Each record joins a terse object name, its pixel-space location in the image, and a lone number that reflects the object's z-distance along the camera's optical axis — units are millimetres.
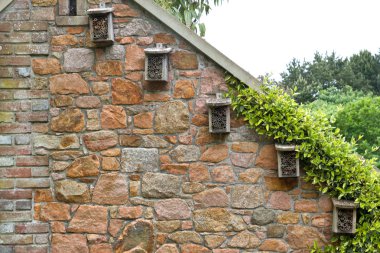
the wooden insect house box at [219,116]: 5520
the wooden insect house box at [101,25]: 5621
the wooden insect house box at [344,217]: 5352
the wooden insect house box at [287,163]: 5442
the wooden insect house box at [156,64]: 5570
